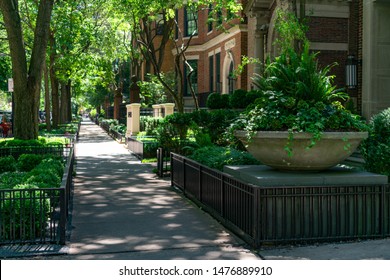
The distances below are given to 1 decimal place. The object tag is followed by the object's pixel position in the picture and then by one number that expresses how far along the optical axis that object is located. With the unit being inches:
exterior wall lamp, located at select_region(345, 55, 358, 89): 758.5
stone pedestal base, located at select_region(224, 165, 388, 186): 305.4
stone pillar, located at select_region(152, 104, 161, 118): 1359.5
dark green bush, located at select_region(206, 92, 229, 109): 898.7
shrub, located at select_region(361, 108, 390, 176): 354.9
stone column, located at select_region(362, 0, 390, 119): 713.0
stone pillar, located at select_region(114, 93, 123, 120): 1995.1
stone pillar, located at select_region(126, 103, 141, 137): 1315.2
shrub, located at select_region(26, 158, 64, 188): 378.3
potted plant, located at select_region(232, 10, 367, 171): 303.7
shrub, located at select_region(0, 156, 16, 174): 557.6
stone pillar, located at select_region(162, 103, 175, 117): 1253.7
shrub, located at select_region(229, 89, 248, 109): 828.2
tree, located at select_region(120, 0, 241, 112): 965.8
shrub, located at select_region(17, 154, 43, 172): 553.6
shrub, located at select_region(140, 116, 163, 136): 1207.6
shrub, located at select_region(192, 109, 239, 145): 698.2
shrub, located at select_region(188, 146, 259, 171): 411.2
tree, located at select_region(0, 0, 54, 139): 697.6
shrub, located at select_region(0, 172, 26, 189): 370.2
